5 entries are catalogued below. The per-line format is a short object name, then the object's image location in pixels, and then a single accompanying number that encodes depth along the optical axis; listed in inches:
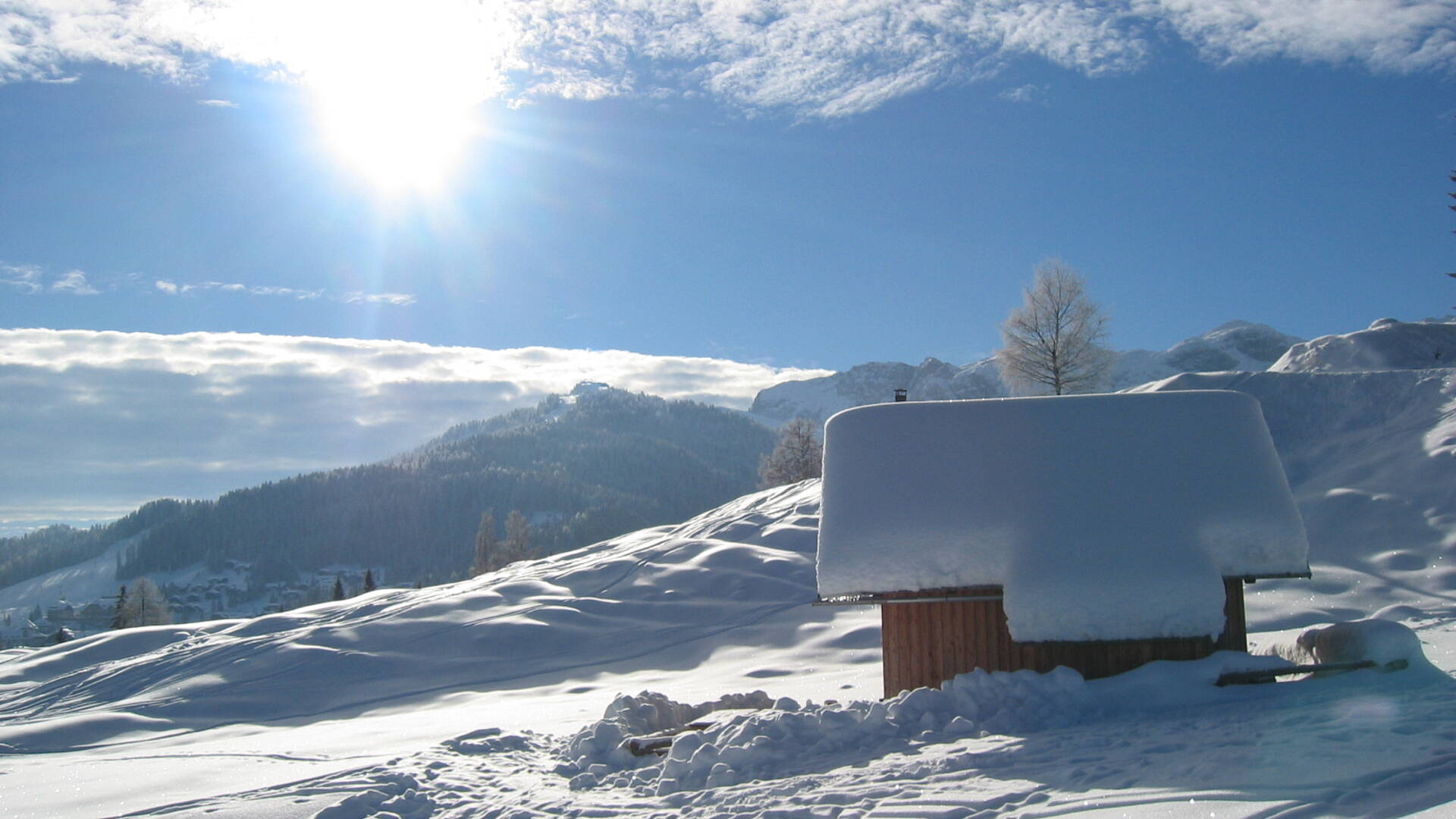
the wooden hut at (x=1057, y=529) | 490.6
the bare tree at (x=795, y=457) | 2354.8
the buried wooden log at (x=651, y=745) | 521.7
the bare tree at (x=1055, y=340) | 1630.2
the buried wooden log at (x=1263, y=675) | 461.1
